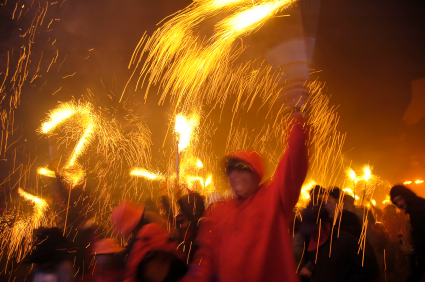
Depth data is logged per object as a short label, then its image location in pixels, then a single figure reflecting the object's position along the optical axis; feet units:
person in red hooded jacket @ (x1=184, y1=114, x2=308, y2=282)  5.69
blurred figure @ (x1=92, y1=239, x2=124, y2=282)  8.75
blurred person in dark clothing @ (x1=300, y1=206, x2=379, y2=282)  7.51
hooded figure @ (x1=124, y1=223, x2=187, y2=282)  6.59
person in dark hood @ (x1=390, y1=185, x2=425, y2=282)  9.78
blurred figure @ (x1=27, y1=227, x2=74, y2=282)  9.14
